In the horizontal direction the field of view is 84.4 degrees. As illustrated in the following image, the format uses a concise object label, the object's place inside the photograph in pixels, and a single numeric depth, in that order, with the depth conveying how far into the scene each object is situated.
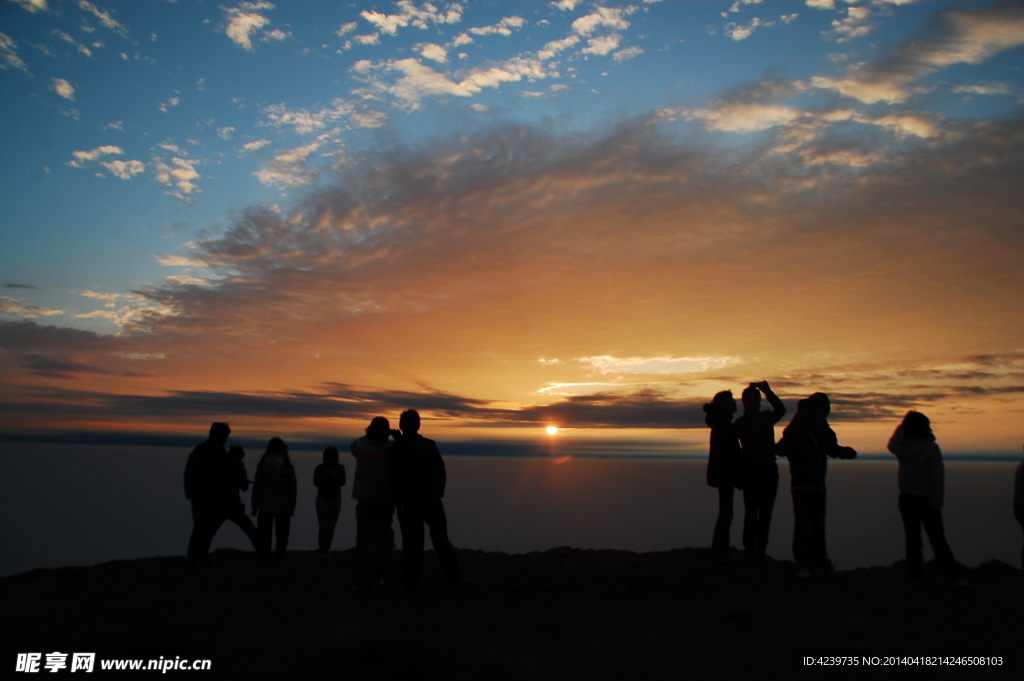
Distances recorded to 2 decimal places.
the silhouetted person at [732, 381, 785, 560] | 8.18
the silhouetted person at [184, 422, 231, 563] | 9.00
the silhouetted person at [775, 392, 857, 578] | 7.29
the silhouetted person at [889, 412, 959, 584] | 6.70
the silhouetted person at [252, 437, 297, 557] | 9.93
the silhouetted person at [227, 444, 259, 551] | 9.42
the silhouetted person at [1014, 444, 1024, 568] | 6.49
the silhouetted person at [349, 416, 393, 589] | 7.29
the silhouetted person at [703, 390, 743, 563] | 8.11
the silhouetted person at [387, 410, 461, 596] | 7.09
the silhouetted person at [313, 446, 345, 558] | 10.09
